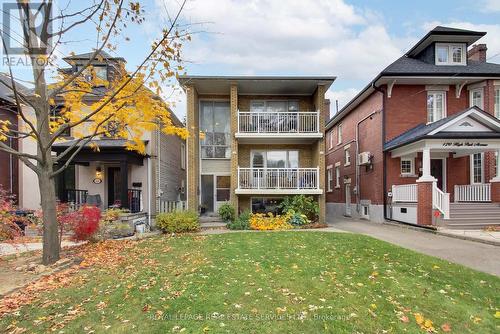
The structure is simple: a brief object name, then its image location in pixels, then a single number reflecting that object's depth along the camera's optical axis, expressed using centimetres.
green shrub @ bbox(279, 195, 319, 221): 1398
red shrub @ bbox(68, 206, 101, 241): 830
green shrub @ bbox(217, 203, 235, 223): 1384
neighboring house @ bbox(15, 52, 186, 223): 1284
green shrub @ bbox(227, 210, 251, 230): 1302
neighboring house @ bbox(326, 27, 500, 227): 1244
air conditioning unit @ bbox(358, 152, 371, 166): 1655
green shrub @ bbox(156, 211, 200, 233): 1212
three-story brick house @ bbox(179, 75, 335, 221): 1423
